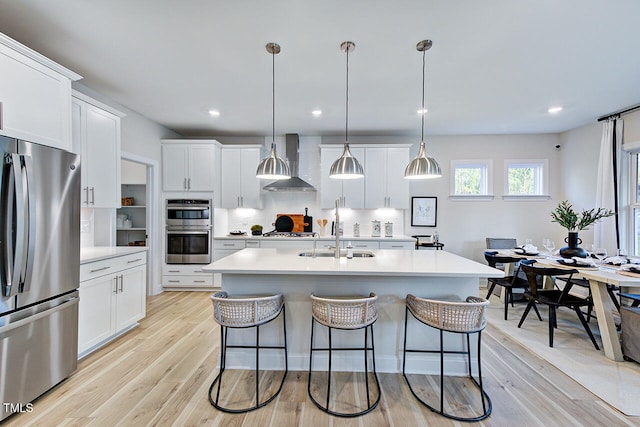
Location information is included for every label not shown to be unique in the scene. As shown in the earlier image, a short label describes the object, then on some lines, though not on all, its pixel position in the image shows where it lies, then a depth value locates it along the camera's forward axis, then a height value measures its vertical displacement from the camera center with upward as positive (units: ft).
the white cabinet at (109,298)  7.94 -2.82
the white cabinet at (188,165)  14.88 +2.64
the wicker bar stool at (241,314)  6.13 -2.33
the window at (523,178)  16.05 +2.24
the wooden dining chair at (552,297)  8.77 -2.85
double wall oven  14.73 -1.14
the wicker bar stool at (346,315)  6.04 -2.29
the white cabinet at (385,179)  15.56 +2.05
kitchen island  7.33 -2.37
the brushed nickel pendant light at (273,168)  8.34 +1.44
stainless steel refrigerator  5.48 -1.28
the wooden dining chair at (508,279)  10.92 -2.74
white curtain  12.59 +1.82
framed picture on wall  16.34 +0.22
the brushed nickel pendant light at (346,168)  8.25 +1.43
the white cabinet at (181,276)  14.73 -3.43
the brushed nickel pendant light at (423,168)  8.09 +1.41
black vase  10.52 -1.35
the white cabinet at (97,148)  8.58 +2.17
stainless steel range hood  16.16 +3.76
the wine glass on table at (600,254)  10.20 -1.48
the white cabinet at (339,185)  15.70 +1.70
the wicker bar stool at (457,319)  5.85 -2.31
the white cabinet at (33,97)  5.82 +2.72
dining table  7.83 -2.56
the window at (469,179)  16.25 +2.18
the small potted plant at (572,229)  10.16 -0.52
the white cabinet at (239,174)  15.66 +2.28
